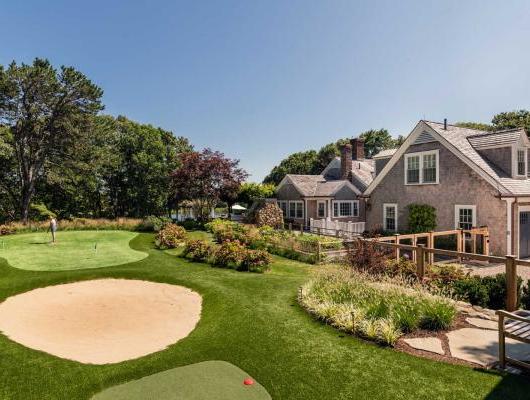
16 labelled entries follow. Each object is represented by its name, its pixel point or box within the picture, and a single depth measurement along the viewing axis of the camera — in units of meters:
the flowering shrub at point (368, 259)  11.78
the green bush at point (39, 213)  34.56
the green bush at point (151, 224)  30.66
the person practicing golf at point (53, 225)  22.06
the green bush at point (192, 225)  32.35
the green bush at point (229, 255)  15.80
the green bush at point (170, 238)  21.72
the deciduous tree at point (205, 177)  32.72
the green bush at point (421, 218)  19.93
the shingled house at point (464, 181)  16.94
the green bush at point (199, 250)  17.44
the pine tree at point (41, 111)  31.55
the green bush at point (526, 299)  9.04
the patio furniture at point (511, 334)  5.45
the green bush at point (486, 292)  9.32
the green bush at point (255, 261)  15.26
